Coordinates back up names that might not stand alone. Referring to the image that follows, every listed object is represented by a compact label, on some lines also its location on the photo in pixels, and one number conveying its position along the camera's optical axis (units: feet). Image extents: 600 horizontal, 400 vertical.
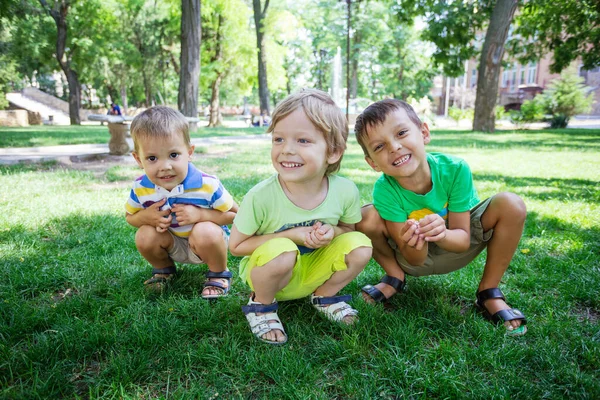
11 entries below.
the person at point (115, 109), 92.68
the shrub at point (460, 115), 87.61
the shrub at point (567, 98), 71.97
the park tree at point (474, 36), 46.44
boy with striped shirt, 7.57
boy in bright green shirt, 6.88
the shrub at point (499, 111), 78.84
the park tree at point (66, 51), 65.98
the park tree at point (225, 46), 73.92
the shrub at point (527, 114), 62.90
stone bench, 27.32
